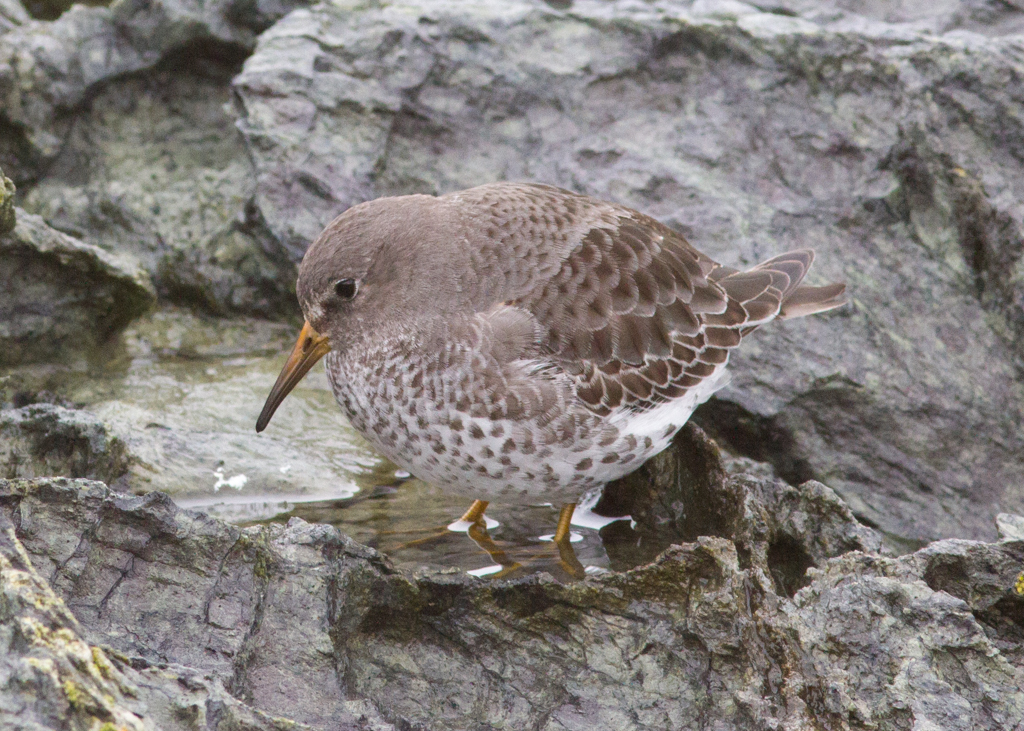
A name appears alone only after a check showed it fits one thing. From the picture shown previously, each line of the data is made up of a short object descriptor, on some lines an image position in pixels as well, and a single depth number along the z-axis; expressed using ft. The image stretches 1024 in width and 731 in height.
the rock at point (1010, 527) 26.45
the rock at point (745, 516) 28.79
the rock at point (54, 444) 29.68
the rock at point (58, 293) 37.32
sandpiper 30.66
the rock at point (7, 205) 30.60
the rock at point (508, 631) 21.48
